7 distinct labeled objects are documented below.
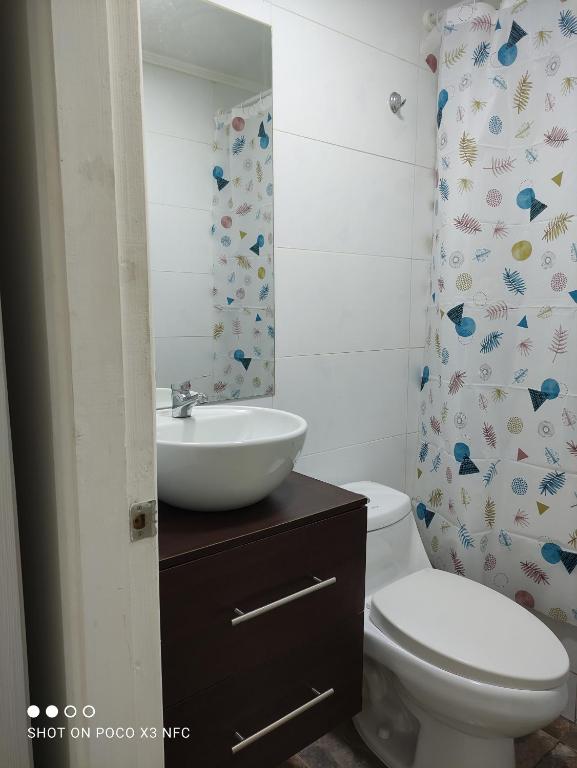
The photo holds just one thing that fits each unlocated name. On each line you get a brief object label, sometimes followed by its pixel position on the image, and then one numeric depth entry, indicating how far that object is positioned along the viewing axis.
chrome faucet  1.31
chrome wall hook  1.74
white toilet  1.20
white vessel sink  1.01
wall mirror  1.34
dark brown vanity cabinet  0.96
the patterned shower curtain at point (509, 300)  1.54
